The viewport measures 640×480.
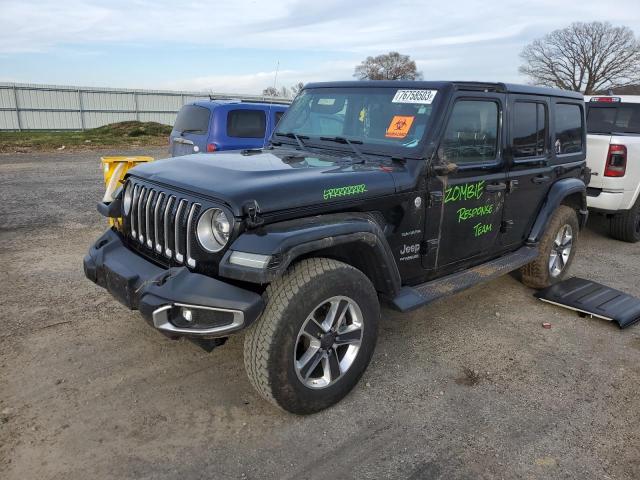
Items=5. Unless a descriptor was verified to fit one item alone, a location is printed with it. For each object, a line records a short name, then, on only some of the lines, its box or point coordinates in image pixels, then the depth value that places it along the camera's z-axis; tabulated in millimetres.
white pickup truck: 6652
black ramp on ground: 4621
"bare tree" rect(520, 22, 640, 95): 40125
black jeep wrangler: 2795
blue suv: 8652
